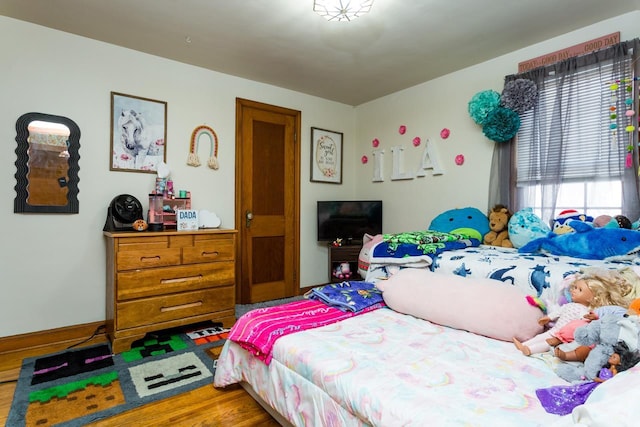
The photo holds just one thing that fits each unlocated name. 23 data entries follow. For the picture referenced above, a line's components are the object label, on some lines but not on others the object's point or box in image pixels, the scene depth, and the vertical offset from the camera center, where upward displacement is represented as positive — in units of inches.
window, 91.7 +20.8
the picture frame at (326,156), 163.2 +26.9
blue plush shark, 77.3 -7.3
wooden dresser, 96.8 -21.2
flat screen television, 154.6 -3.4
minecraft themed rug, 69.3 -39.8
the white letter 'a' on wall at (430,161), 137.1 +20.5
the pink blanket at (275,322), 63.9 -22.1
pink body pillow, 62.2 -18.1
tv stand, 146.6 -18.0
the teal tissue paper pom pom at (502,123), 109.6 +28.3
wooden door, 142.5 +4.5
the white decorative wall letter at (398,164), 151.5 +21.1
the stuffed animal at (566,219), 92.2 -1.9
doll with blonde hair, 54.5 -13.7
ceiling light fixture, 80.1 +48.1
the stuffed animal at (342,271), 152.4 -26.2
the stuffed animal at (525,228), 98.0 -4.5
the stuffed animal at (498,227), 110.1 -4.8
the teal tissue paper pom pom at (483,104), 112.0 +35.3
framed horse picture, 113.5 +26.1
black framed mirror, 99.2 +13.7
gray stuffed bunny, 43.8 -16.7
